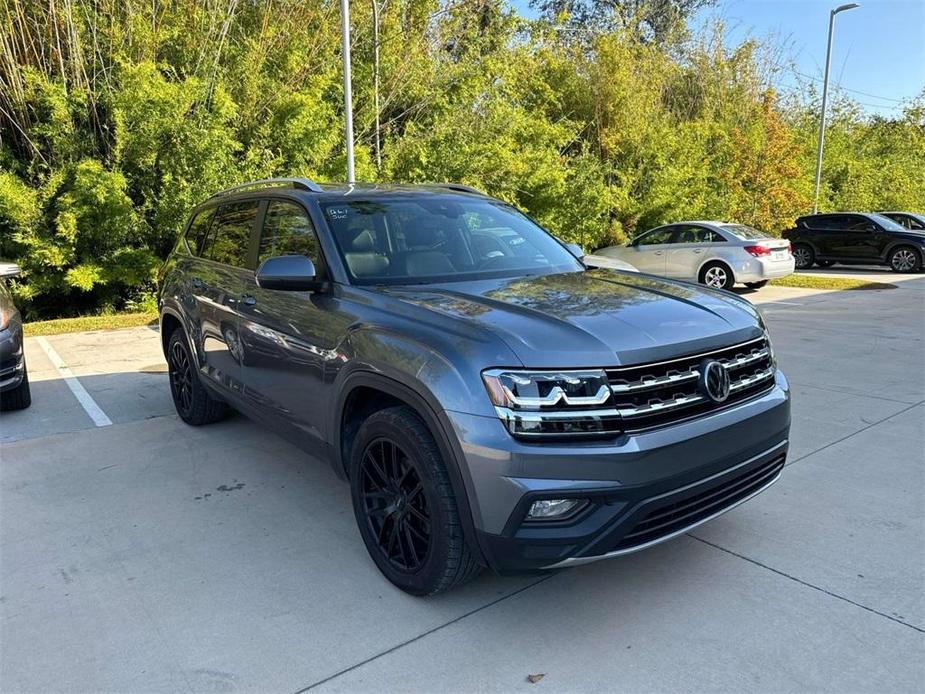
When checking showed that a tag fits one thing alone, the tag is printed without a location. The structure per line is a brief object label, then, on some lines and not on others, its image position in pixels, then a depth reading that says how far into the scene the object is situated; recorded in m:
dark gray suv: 2.37
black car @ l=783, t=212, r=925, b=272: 17.39
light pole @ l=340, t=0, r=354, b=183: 9.29
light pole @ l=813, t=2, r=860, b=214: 20.63
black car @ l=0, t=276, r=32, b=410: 5.08
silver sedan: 12.62
